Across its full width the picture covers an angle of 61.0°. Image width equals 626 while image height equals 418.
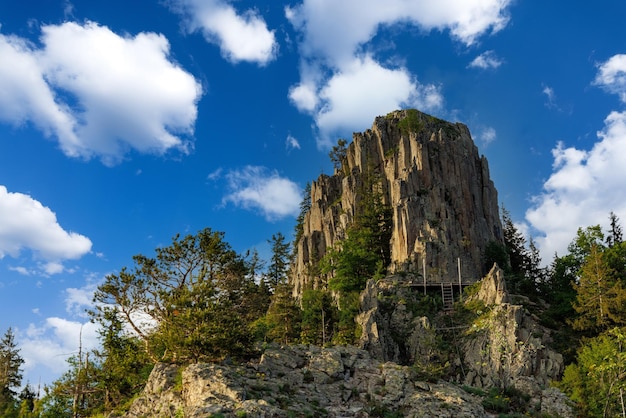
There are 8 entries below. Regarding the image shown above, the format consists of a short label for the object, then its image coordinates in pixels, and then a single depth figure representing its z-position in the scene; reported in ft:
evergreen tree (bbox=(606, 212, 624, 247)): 253.24
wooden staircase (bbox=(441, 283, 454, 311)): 191.21
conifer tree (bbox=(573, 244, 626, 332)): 168.04
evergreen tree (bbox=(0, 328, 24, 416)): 209.87
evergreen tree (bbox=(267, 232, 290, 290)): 312.91
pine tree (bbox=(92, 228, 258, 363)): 111.55
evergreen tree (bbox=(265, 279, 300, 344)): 188.75
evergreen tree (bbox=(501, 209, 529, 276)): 261.03
